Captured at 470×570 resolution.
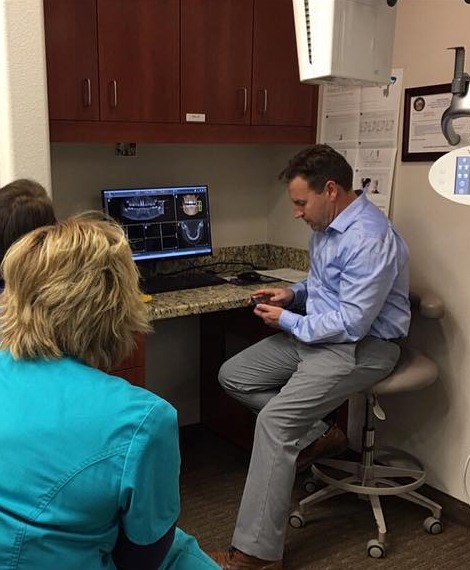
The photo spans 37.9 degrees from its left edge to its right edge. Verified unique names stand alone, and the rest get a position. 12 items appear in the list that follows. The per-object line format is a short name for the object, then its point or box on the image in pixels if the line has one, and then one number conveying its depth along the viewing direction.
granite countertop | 2.48
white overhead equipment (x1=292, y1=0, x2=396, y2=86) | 1.88
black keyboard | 2.75
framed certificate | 2.58
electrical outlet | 2.93
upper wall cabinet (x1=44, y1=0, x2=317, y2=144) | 2.45
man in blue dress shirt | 2.27
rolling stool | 2.43
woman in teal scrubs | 1.08
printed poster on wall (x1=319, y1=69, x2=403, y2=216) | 2.79
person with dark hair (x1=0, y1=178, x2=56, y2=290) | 1.78
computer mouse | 2.98
